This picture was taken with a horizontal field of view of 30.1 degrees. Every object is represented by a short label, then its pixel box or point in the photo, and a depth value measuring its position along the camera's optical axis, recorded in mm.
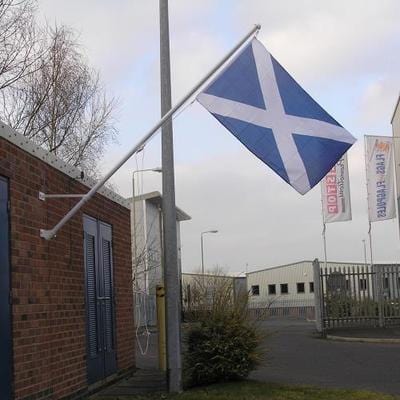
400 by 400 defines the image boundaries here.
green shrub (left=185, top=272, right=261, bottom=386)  10977
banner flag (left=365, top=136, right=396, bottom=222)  31078
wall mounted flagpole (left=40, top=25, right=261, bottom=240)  8797
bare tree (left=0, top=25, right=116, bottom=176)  23750
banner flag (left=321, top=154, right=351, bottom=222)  30969
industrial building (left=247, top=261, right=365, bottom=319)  78131
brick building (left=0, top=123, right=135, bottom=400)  7777
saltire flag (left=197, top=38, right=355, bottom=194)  9719
